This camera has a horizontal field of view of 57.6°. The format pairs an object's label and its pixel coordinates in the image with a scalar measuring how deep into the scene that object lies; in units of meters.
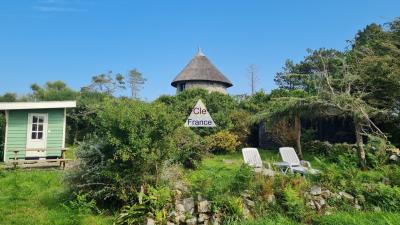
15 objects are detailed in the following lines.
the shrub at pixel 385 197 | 8.24
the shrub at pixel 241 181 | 8.21
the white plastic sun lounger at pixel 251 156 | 12.27
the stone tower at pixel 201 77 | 32.53
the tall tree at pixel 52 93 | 42.78
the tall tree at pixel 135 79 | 54.44
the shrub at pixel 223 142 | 19.28
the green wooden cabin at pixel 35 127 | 17.19
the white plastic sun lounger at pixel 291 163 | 11.07
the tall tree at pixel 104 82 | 47.56
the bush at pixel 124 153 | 7.70
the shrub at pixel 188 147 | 8.96
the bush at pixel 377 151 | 12.52
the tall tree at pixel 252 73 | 49.38
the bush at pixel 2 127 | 19.57
